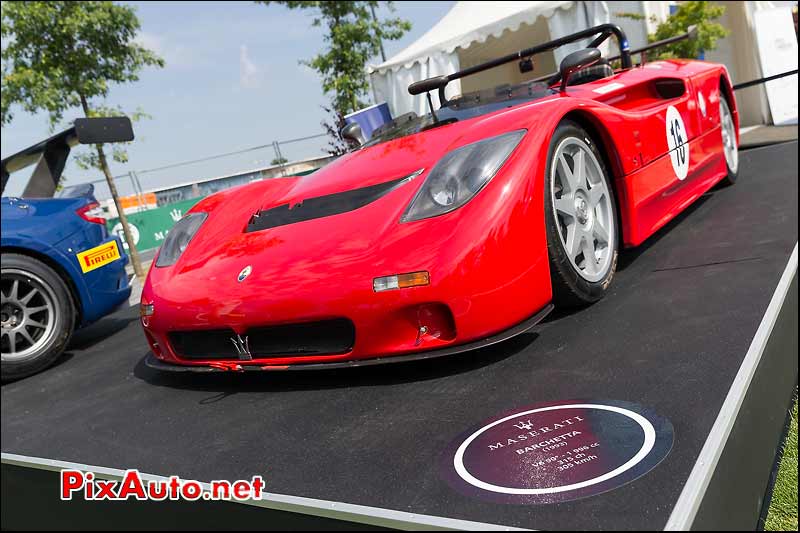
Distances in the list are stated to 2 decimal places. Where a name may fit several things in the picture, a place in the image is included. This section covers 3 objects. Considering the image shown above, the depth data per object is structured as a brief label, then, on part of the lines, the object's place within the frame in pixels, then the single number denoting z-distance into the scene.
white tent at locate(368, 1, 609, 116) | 9.13
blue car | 3.53
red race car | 2.08
